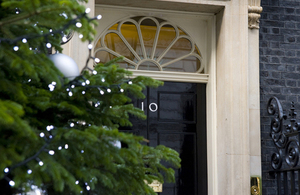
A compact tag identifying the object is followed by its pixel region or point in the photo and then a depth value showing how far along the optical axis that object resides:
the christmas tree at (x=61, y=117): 3.28
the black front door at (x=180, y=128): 6.04
